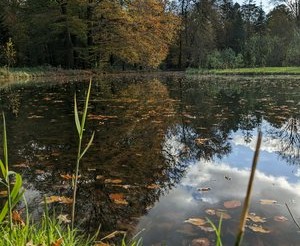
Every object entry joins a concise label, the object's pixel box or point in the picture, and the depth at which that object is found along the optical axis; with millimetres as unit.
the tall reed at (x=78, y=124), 818
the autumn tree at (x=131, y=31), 22228
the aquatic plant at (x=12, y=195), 893
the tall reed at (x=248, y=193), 366
